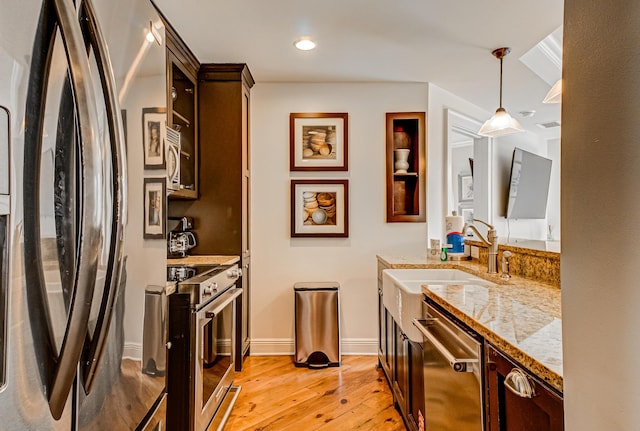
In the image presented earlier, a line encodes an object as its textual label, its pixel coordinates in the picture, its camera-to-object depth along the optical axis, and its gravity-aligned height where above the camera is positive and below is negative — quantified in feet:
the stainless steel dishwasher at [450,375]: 3.96 -1.84
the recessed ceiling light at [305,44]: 9.15 +4.07
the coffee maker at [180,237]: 9.68 -0.55
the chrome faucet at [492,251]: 7.33 -0.68
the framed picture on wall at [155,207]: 3.57 +0.08
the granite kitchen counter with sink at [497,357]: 2.93 -1.25
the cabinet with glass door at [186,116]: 9.48 +2.57
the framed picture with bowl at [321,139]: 12.02 +2.33
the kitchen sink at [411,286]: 6.13 -1.36
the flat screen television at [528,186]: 16.12 +1.27
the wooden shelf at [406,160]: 12.03 +1.70
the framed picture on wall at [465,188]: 18.11 +1.28
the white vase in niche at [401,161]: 12.06 +1.67
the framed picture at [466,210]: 17.91 +0.23
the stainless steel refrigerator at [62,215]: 1.84 +0.00
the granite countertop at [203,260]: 8.80 -1.06
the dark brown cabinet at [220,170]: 10.63 +1.23
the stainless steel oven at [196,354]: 5.98 -2.25
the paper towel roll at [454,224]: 10.41 -0.24
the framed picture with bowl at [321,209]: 12.00 +0.19
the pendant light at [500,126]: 9.12 +2.09
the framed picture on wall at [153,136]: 3.53 +0.75
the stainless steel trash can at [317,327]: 10.80 -3.08
